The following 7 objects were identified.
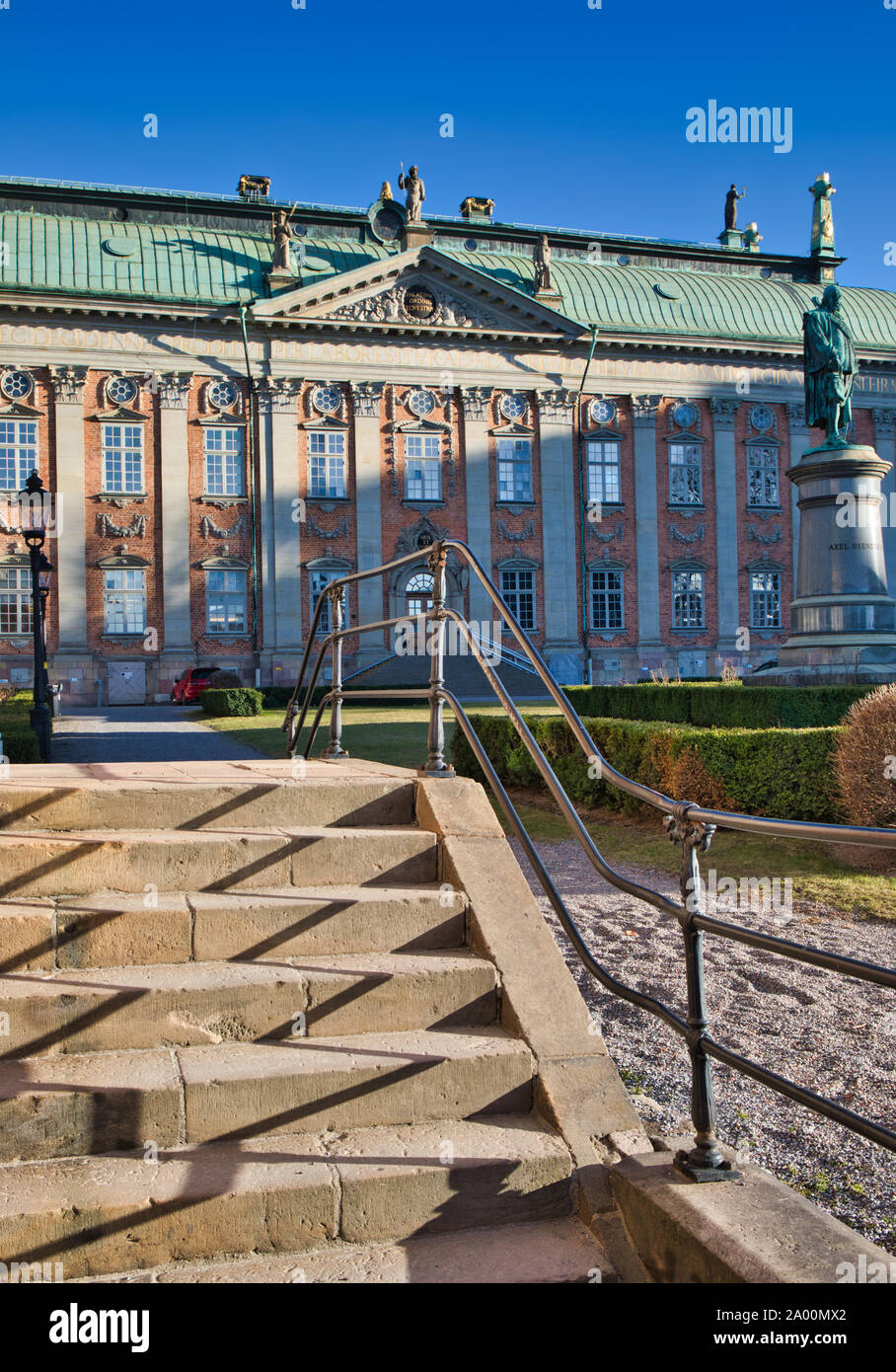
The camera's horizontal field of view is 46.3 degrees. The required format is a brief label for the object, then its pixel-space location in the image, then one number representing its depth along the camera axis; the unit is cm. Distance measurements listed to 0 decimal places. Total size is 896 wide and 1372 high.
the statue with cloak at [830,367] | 1817
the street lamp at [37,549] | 1387
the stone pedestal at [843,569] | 1634
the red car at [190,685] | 3266
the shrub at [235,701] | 2300
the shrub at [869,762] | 831
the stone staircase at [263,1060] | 288
